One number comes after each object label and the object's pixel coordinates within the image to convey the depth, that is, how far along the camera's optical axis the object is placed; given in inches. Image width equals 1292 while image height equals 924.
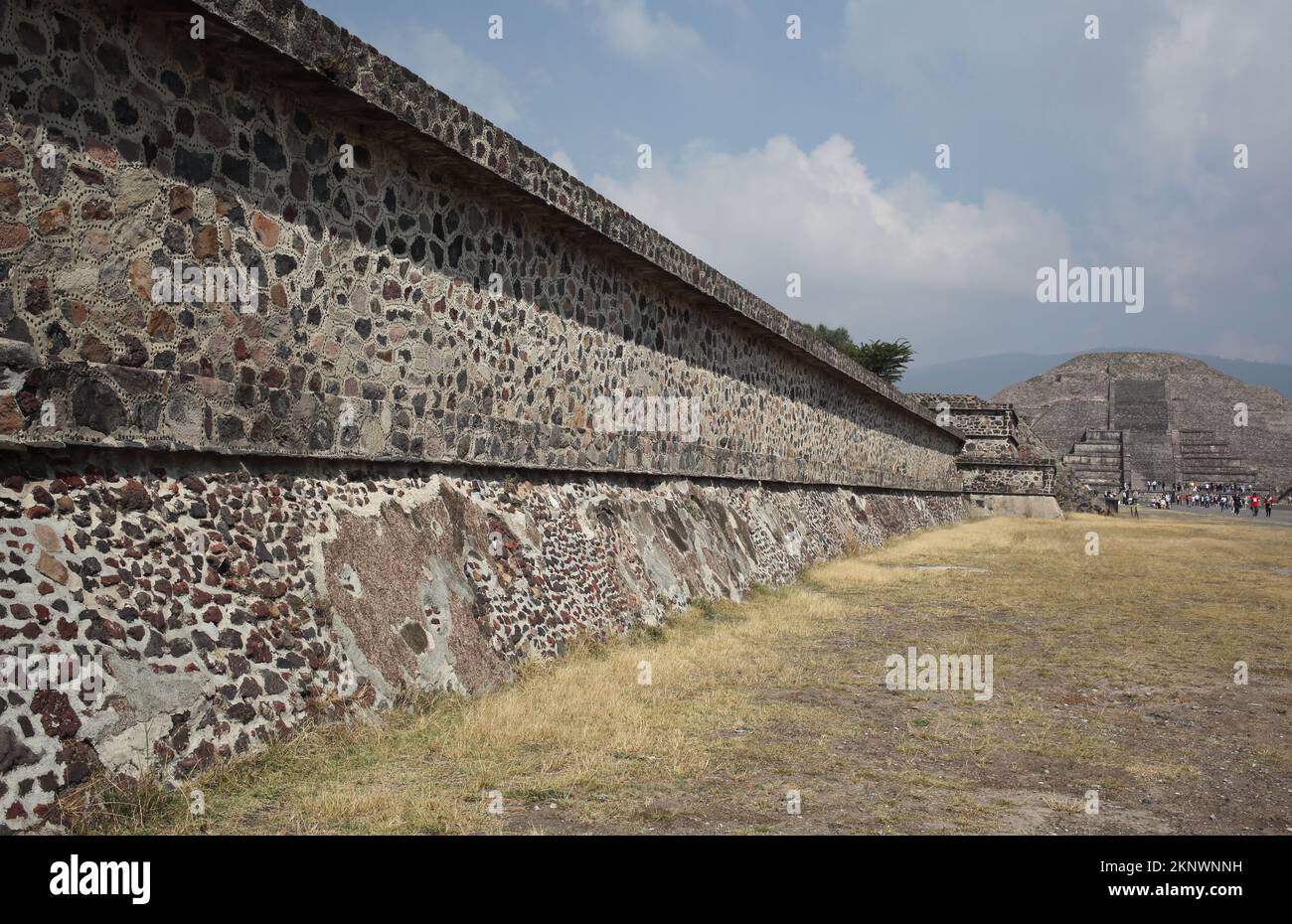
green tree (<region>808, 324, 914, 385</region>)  2503.7
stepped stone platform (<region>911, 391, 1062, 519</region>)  1701.5
